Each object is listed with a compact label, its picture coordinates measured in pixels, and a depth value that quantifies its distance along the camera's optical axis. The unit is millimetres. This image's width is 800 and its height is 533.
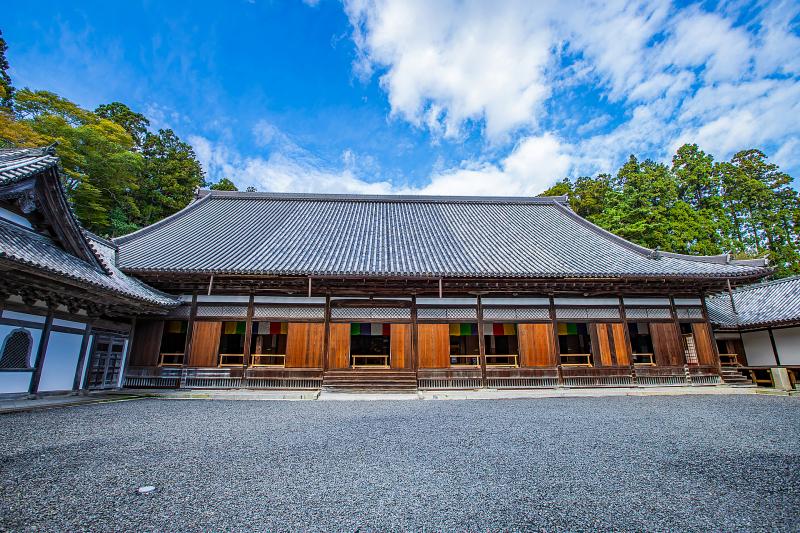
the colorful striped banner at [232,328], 11273
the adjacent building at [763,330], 13047
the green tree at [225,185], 32709
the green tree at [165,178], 25391
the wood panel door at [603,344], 11305
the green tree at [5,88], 19800
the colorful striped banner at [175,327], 11673
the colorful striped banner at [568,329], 12247
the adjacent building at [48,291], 6938
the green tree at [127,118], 28562
